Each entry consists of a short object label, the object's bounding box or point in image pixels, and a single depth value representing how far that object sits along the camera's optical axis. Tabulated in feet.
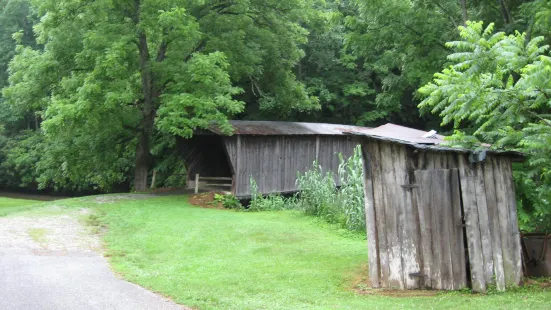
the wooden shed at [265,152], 63.98
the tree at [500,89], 21.29
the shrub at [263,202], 59.16
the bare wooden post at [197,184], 67.52
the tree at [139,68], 59.31
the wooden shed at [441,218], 25.72
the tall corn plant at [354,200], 42.75
